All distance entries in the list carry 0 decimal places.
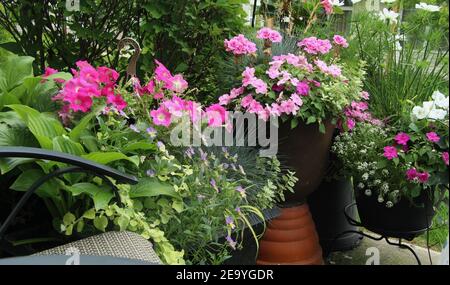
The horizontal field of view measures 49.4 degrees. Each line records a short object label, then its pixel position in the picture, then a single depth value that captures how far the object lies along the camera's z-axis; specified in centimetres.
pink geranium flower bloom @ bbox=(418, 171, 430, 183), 208
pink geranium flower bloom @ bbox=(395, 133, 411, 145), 217
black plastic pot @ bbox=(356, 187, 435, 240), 225
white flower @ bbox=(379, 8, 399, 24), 250
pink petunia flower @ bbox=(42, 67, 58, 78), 199
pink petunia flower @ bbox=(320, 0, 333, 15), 259
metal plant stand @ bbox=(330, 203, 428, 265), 233
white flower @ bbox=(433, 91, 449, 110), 175
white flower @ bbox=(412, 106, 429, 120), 206
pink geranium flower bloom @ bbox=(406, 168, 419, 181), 212
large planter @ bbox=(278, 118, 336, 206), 227
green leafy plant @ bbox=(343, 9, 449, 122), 241
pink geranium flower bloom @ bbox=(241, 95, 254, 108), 220
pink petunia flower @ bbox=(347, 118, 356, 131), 242
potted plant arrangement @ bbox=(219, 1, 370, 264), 221
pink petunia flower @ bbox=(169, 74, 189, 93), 202
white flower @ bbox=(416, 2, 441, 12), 230
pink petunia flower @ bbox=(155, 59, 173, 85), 202
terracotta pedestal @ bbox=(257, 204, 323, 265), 244
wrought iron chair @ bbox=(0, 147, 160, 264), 128
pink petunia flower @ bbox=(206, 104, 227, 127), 193
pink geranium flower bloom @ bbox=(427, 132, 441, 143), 202
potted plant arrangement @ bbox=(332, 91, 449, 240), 210
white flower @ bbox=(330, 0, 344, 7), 261
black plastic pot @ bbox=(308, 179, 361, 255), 271
